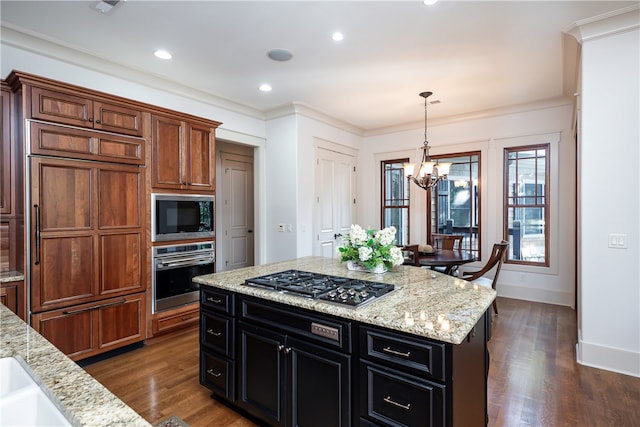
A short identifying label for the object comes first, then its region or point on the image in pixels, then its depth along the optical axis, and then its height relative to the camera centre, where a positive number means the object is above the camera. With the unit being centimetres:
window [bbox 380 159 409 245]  605 +21
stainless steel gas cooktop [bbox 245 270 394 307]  174 -46
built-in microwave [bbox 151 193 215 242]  335 -7
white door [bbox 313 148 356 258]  527 +20
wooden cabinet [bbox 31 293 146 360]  270 -101
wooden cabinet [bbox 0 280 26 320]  251 -66
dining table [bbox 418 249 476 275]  390 -60
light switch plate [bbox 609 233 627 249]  269 -26
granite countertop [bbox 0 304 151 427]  72 -44
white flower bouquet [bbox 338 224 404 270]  236 -28
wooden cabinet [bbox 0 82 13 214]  268 +46
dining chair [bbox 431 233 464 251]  512 -50
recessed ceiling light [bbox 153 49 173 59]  317 +151
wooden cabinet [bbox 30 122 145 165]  263 +57
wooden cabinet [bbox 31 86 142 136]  263 +85
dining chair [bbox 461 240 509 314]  386 -66
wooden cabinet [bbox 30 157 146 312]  264 -19
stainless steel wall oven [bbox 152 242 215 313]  337 -66
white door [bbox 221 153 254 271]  625 -3
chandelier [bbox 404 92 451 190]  426 +51
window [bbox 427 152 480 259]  534 +13
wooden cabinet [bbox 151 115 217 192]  337 +60
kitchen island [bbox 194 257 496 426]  139 -72
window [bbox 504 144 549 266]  482 +9
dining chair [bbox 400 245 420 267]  388 -55
